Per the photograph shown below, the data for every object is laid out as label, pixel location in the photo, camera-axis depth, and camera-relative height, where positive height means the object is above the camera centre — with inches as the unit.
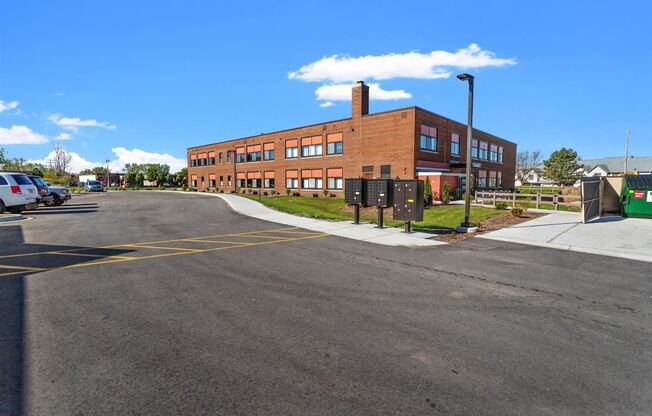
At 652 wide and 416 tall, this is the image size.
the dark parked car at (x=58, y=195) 1005.8 -22.9
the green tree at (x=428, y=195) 981.8 -25.8
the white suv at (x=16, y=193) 701.3 -11.2
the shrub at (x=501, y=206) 842.2 -49.2
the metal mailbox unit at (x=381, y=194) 532.4 -12.1
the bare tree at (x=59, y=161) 3050.0 +230.2
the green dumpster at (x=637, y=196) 626.6 -19.7
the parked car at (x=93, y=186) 2324.1 +7.4
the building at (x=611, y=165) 3673.7 +218.5
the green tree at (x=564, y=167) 2635.3 +139.6
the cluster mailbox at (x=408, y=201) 487.2 -21.2
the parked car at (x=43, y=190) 910.5 -7.2
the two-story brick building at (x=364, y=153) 1286.9 +152.7
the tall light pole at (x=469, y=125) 509.7 +89.6
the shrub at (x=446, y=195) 1041.5 -27.4
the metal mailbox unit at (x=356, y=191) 561.3 -7.8
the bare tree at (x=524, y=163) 4111.7 +274.7
